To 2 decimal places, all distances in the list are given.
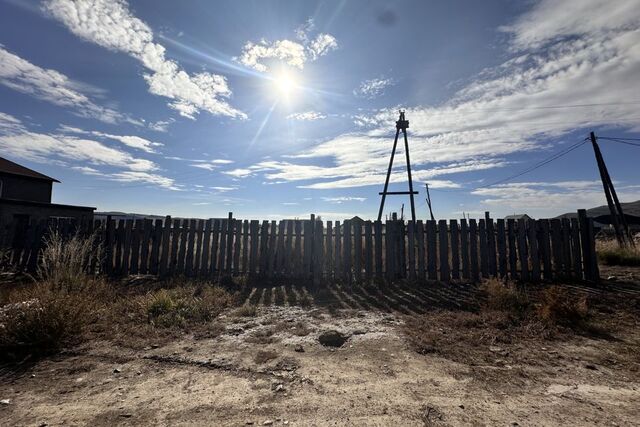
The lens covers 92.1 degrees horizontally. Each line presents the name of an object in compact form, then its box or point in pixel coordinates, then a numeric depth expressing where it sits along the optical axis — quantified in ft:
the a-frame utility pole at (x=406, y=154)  43.01
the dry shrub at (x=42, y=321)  11.07
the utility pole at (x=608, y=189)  40.20
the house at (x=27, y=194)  50.14
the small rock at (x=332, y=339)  12.39
